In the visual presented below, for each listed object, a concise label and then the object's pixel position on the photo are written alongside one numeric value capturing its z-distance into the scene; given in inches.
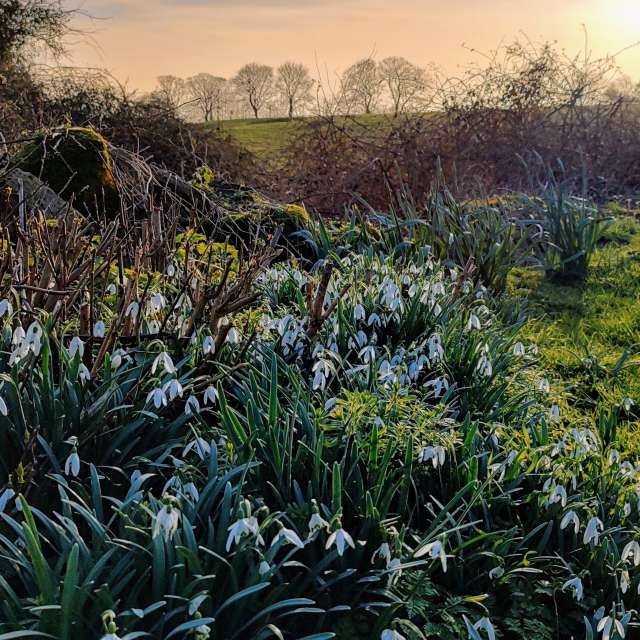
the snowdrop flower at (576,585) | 93.8
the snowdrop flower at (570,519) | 98.5
